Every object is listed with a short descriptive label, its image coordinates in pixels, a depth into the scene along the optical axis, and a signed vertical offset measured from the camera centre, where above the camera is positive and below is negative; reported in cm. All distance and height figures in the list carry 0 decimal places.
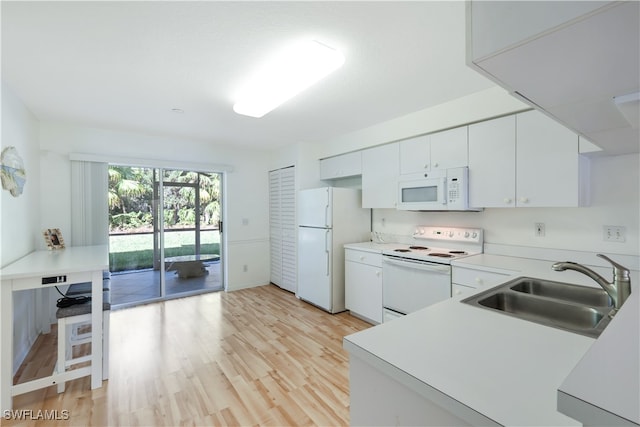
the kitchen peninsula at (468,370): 64 -43
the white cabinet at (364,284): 315 -85
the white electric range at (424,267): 255 -53
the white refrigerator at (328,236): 360 -33
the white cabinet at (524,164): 210 +36
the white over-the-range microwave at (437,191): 264 +18
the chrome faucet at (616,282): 112 -30
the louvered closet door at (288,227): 445 -25
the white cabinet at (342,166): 377 +63
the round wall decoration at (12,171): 222 +35
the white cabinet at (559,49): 54 +35
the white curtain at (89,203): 348 +12
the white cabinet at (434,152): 271 +59
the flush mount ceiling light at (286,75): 184 +98
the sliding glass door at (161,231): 399 -28
